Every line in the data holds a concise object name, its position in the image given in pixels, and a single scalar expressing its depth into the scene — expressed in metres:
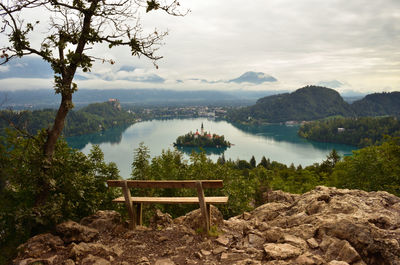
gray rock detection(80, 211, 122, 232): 6.15
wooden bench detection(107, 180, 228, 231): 5.32
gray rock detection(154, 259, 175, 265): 4.80
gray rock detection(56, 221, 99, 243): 5.37
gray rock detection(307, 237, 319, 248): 4.84
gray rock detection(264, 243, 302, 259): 4.53
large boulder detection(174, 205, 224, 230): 6.41
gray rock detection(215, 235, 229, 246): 5.37
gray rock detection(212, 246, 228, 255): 5.05
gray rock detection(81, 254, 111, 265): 4.69
